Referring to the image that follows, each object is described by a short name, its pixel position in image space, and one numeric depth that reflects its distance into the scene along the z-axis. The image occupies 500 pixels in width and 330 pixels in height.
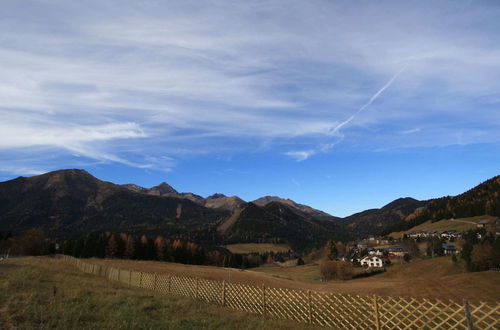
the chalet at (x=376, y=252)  159.06
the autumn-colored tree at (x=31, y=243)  113.12
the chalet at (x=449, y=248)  135.07
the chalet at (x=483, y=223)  164.60
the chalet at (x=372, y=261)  142.88
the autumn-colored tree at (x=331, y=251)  150.35
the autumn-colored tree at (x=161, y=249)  114.07
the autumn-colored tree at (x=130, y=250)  107.19
